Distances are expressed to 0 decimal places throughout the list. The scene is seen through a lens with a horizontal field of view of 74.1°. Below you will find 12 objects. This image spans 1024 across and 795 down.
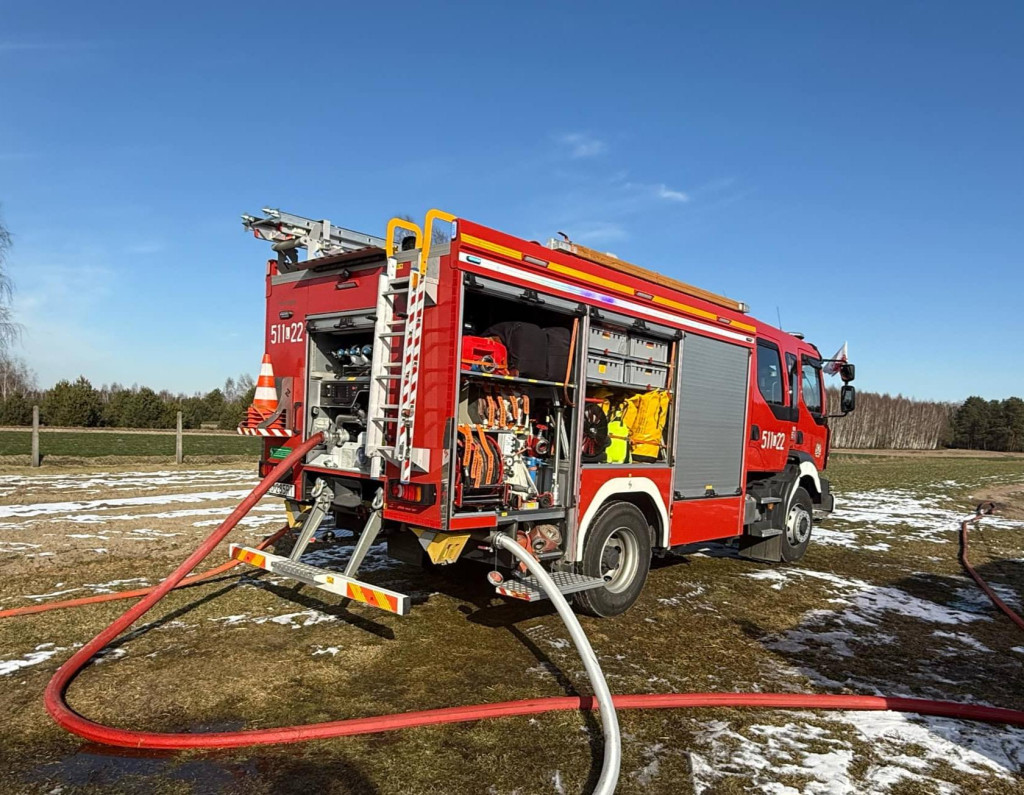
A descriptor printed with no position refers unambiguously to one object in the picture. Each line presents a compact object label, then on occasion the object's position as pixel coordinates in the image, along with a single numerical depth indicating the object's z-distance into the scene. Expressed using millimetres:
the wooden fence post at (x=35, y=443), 17047
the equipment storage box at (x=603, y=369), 5879
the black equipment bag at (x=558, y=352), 5341
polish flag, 9602
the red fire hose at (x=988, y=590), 6636
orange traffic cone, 5977
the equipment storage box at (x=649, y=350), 6285
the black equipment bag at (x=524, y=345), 5172
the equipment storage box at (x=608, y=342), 5824
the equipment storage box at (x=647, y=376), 6316
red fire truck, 4688
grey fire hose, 3162
